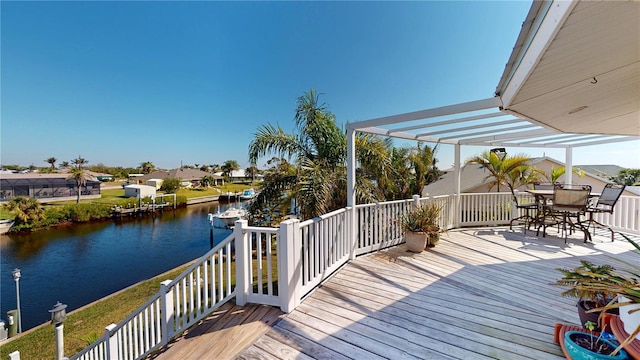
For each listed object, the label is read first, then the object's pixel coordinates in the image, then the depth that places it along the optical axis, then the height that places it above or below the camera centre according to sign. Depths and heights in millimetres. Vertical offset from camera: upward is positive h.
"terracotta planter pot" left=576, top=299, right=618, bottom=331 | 1860 -1139
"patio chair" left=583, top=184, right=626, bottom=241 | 4500 -480
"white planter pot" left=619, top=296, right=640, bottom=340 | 1328 -895
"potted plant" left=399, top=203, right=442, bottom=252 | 4152 -955
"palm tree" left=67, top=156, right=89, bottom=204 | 26681 +698
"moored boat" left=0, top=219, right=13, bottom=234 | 18422 -3614
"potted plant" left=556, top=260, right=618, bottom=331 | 1738 -927
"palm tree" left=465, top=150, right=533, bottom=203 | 6059 +228
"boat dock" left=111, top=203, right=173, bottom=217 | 24370 -3475
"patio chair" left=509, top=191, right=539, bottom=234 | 5188 -1036
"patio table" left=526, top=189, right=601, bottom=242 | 5000 -775
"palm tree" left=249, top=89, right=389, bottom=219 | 4781 +525
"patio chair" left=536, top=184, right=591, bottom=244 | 4594 -659
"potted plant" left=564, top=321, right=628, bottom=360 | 1444 -1165
